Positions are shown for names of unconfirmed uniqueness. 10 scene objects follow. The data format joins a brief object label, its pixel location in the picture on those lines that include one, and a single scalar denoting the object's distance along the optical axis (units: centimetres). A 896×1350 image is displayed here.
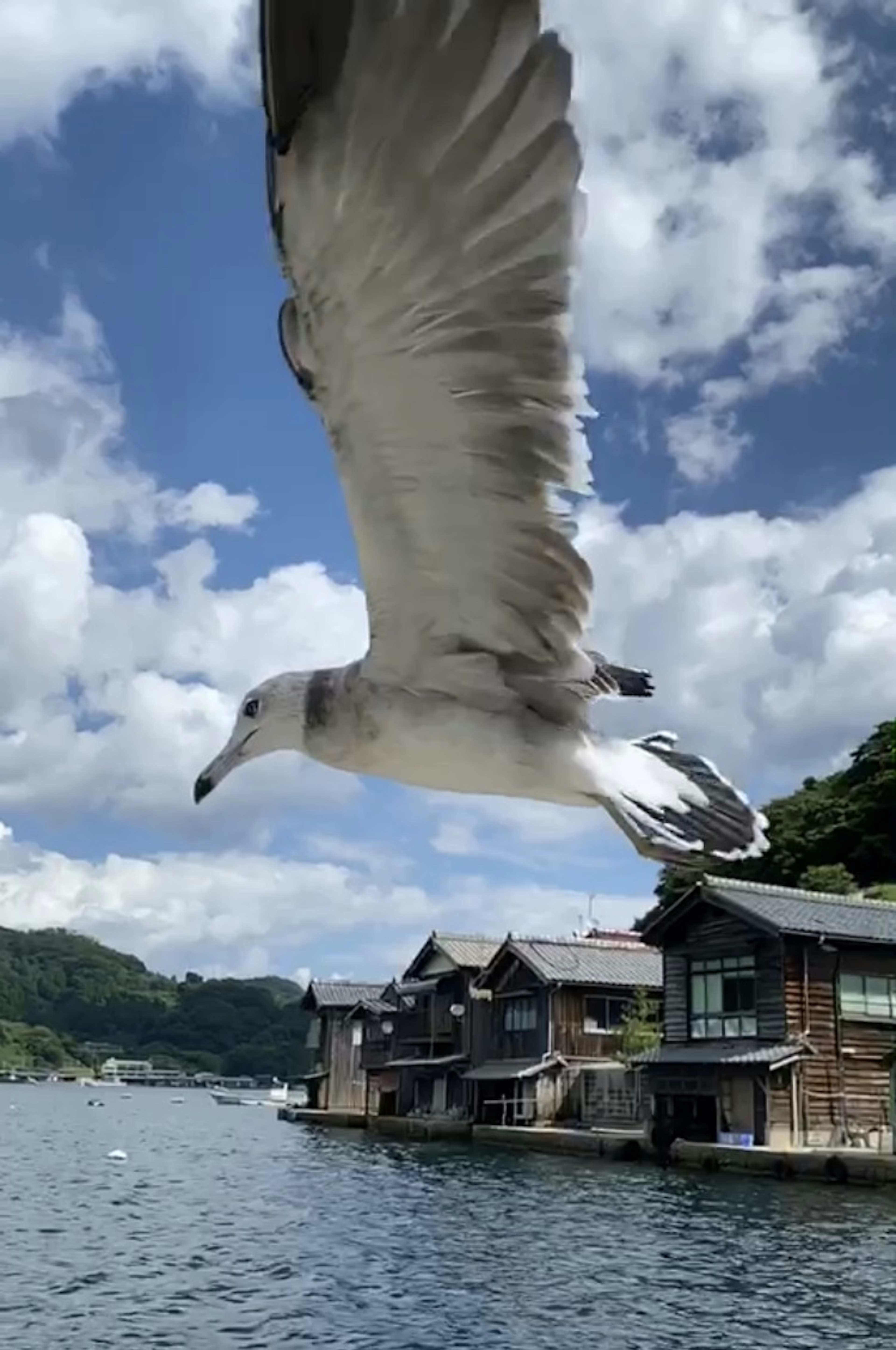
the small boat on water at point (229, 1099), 8662
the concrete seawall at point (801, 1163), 2514
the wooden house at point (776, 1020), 2919
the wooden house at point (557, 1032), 3728
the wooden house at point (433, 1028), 4319
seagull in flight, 292
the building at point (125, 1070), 13850
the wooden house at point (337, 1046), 5331
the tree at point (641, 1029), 3659
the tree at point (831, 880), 4459
